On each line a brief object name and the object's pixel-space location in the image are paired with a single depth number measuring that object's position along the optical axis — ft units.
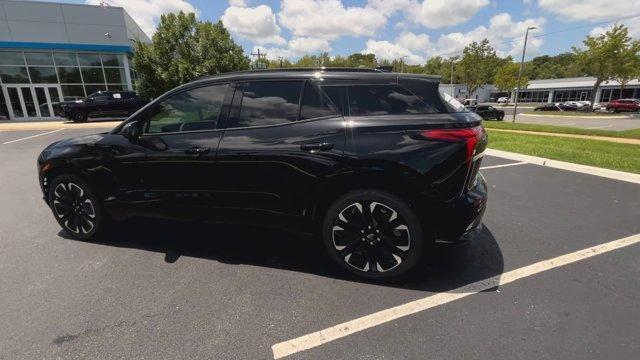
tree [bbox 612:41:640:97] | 127.54
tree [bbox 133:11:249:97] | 80.12
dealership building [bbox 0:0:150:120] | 76.95
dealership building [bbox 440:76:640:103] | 183.32
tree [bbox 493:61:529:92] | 188.65
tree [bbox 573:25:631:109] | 127.44
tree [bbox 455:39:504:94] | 175.01
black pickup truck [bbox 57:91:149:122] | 68.74
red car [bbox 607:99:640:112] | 130.62
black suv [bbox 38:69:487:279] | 9.45
